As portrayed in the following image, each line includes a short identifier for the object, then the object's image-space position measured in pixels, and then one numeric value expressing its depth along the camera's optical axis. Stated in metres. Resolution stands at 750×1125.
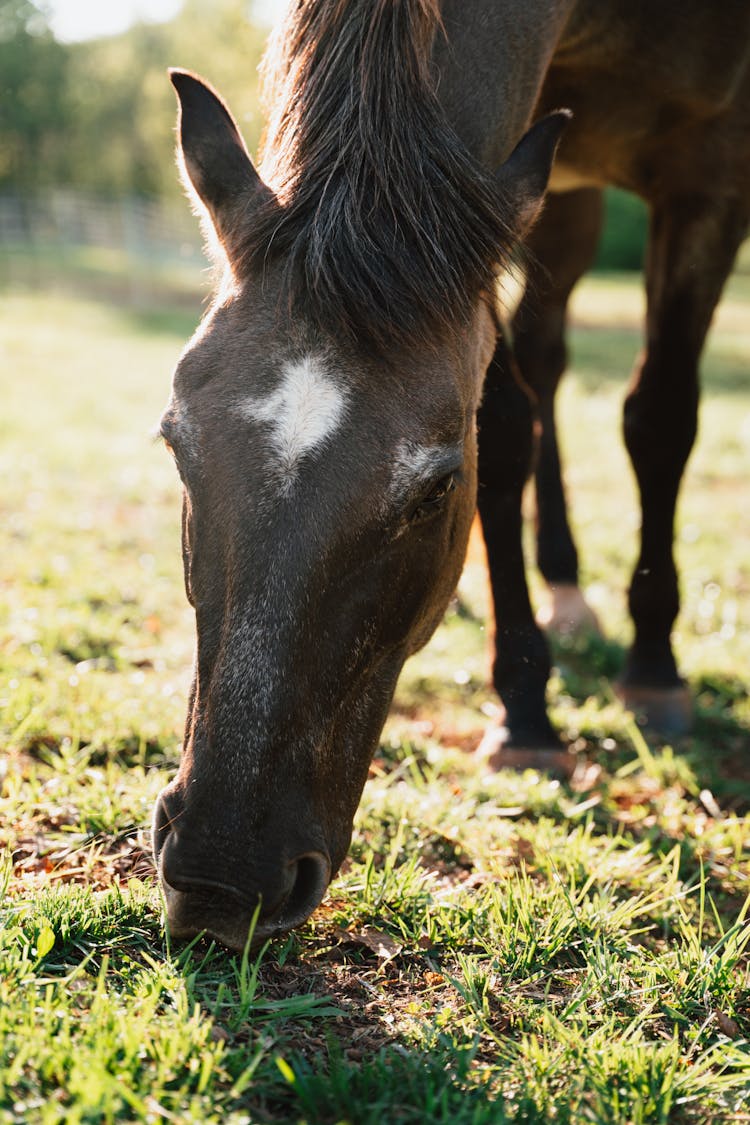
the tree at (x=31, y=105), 39.41
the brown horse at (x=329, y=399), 2.12
